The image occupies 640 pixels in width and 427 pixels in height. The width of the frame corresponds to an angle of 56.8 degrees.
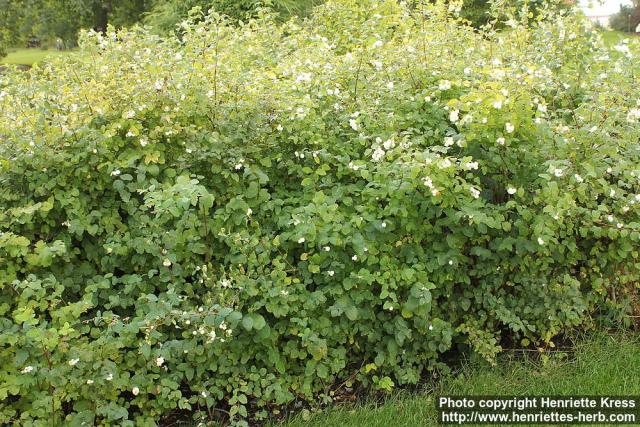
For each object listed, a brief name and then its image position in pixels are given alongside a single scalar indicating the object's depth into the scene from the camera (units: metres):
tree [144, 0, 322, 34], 10.88
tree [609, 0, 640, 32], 25.19
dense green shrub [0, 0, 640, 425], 2.86
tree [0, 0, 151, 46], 22.14
